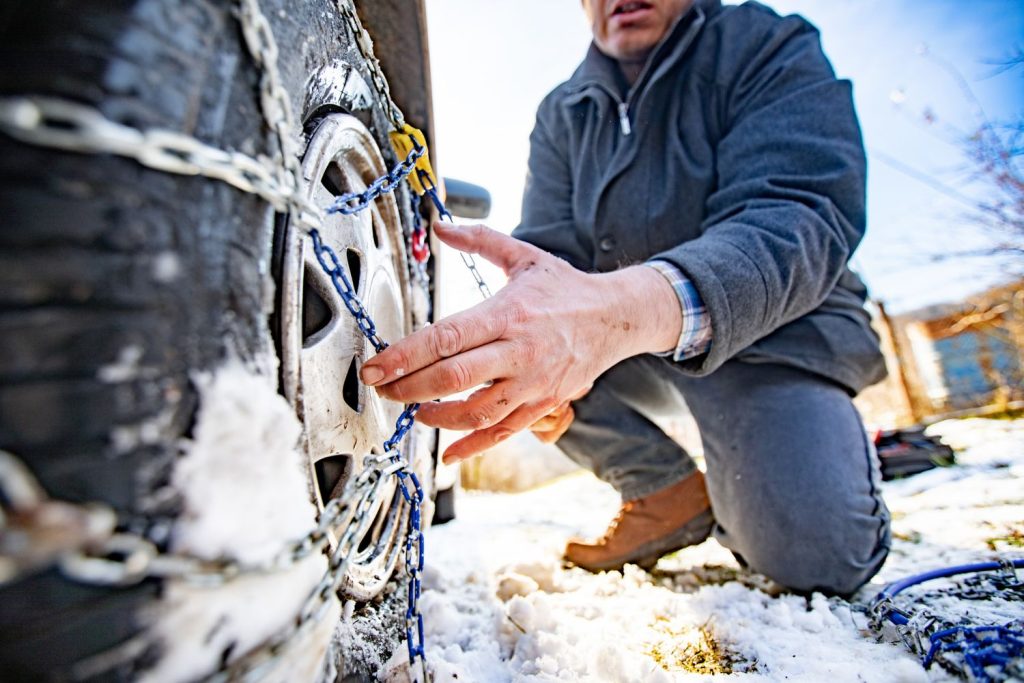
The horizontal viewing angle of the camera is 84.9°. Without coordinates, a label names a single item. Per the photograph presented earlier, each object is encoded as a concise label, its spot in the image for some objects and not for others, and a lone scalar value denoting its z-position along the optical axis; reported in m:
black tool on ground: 2.14
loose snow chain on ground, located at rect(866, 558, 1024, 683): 0.65
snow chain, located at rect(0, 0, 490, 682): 0.29
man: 0.78
